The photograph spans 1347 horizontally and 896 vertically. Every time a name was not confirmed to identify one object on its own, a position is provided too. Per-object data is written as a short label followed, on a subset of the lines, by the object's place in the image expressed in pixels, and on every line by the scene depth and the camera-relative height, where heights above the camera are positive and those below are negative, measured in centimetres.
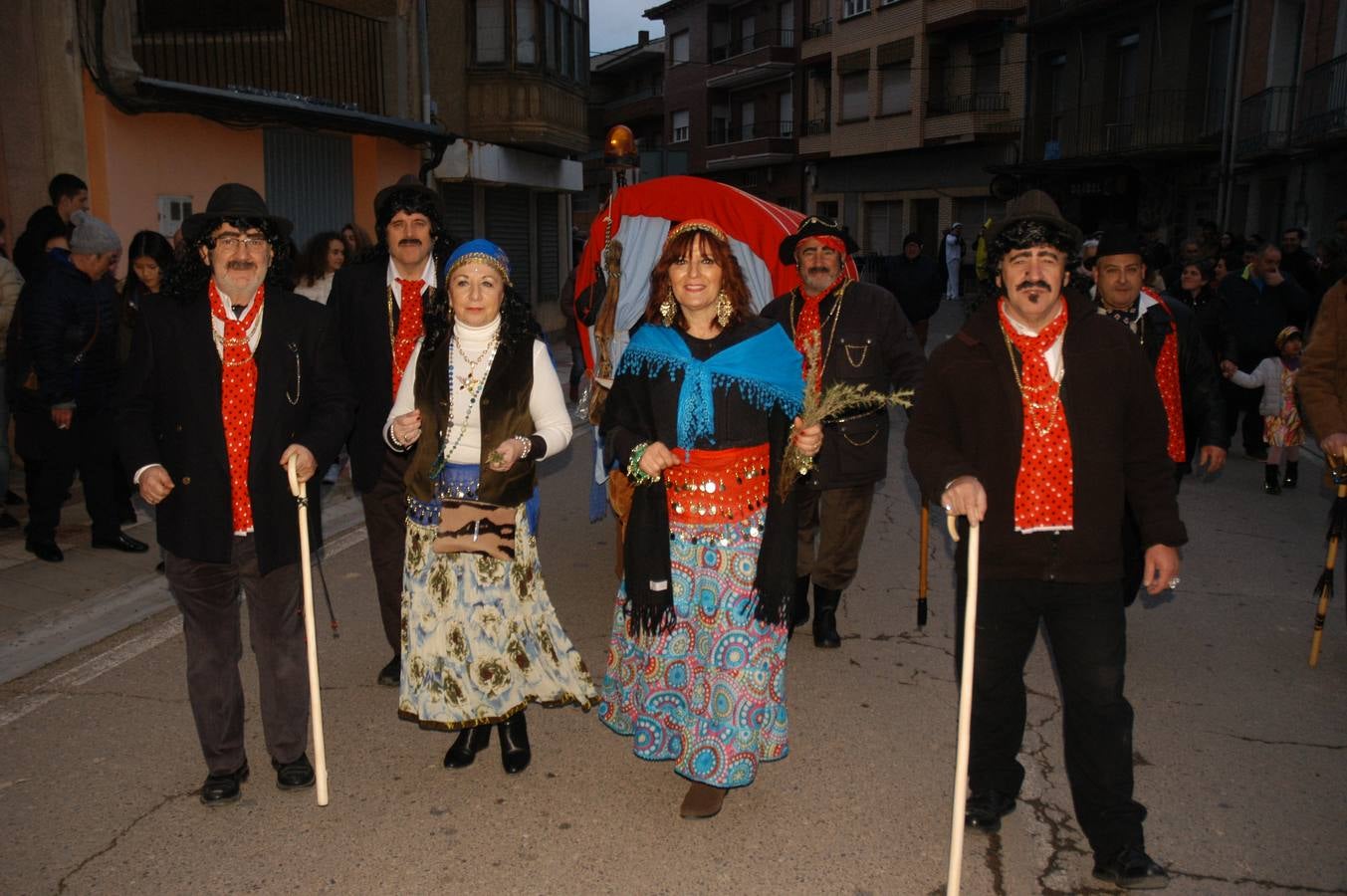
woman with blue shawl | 399 -83
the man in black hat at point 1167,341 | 546 -27
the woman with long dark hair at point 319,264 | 821 +11
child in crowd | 924 -101
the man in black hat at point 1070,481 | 354 -61
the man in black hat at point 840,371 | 573 -44
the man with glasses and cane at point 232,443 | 397 -58
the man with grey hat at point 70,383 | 693 -66
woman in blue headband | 421 -79
